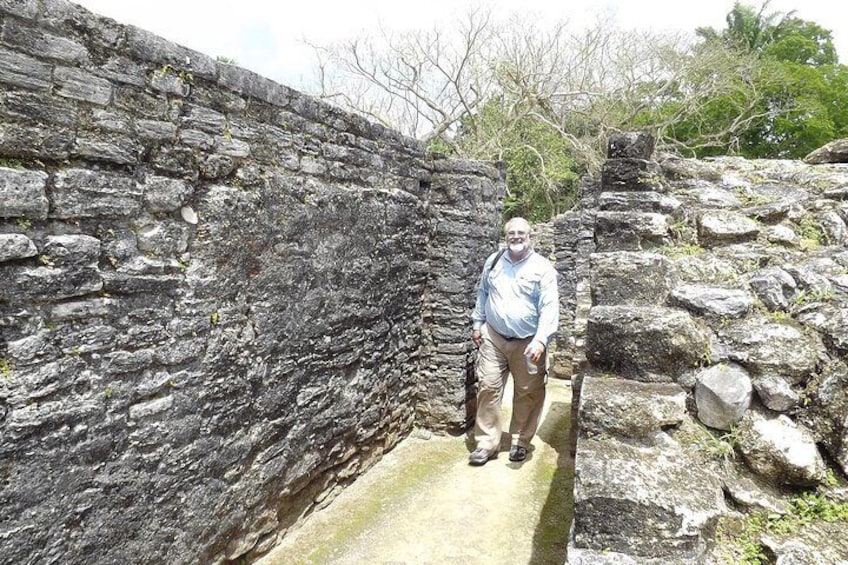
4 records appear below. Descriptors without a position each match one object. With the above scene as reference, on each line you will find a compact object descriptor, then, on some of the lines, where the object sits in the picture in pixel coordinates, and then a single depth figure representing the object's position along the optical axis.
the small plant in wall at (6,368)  1.97
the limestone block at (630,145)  3.40
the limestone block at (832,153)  4.06
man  4.34
